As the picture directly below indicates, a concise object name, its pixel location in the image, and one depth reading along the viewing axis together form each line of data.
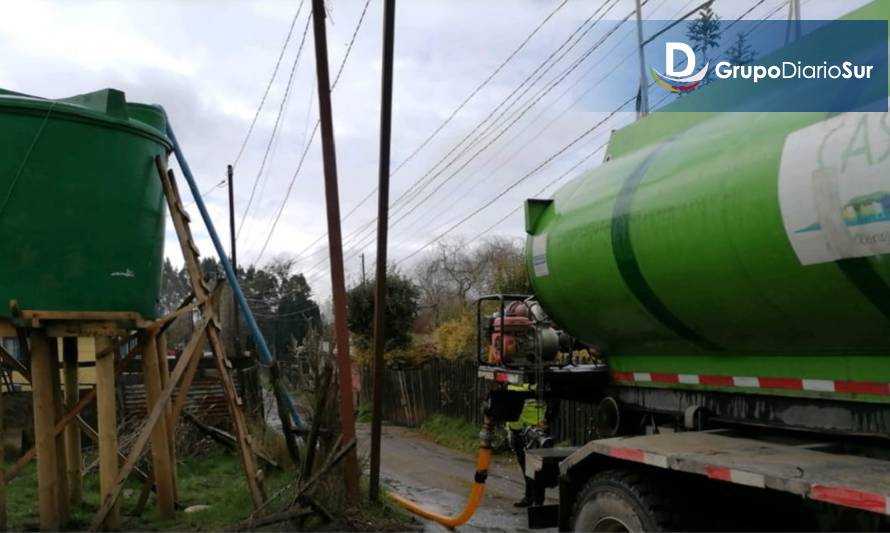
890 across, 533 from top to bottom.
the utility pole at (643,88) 10.18
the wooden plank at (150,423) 7.14
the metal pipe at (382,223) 7.54
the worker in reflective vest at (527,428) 7.37
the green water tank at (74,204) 6.95
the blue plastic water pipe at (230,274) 9.73
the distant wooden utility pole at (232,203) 25.61
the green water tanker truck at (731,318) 3.81
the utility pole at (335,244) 7.58
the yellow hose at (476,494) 7.16
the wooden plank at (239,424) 7.71
